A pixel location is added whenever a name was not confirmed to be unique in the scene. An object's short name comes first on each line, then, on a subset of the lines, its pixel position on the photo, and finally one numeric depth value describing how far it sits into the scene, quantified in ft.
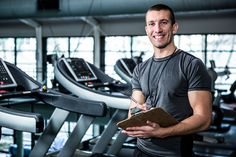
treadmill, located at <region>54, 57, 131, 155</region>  10.87
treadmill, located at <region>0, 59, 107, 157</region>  8.57
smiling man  5.22
